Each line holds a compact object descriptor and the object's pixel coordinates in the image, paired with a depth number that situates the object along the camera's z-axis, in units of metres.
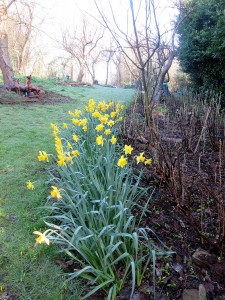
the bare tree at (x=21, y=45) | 22.22
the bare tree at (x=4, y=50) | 9.86
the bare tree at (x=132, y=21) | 2.76
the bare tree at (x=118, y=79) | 31.46
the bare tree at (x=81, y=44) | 27.48
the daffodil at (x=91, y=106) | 3.58
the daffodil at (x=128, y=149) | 2.18
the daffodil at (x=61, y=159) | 1.93
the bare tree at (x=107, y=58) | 31.25
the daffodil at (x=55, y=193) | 1.64
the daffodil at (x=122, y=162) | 1.97
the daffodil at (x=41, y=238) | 1.34
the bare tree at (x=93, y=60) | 31.35
